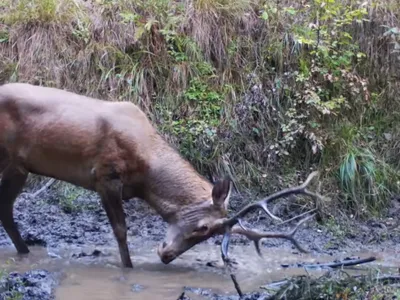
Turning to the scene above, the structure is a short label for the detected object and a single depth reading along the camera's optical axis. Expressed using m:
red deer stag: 8.30
